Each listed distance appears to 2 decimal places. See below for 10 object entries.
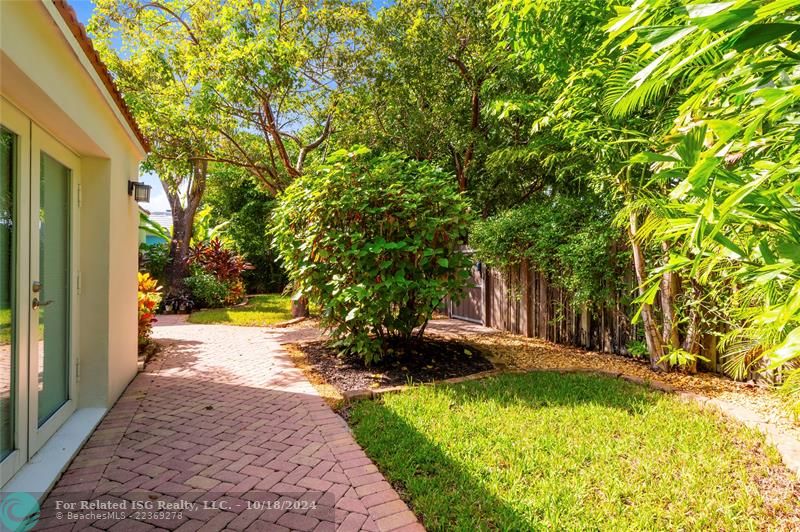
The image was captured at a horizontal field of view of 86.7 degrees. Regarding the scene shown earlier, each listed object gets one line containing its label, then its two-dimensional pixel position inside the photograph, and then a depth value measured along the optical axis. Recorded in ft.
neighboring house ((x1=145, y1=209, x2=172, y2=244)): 88.38
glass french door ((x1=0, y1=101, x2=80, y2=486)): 8.59
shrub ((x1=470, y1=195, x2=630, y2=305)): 19.20
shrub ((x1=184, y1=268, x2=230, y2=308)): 42.04
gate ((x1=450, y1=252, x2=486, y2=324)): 32.07
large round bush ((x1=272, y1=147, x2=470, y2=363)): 16.88
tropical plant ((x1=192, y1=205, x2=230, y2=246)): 54.90
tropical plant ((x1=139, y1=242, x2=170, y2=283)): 43.37
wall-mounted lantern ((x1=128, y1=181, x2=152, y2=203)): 15.74
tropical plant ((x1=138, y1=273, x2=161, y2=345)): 20.25
